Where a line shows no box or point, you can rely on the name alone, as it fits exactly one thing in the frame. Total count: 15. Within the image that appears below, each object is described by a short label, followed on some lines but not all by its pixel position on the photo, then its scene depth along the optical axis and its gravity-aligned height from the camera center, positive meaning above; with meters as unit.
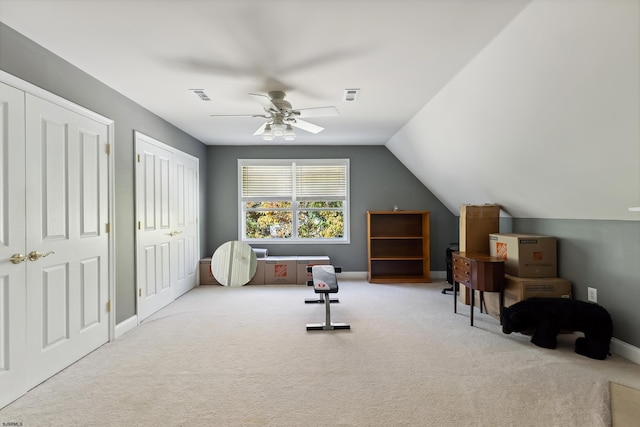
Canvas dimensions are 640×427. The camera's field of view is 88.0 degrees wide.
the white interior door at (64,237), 2.36 -0.18
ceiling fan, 3.19 +0.99
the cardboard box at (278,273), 5.64 -1.02
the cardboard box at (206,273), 5.63 -1.01
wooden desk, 3.52 -0.67
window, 6.17 +0.30
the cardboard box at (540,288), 3.36 -0.78
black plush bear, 2.76 -0.97
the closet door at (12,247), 2.12 -0.22
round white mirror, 5.45 -0.82
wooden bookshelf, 6.05 -0.58
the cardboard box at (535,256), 3.55 -0.48
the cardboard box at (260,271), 5.64 -0.98
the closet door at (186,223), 4.82 -0.14
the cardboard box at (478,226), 4.29 -0.18
